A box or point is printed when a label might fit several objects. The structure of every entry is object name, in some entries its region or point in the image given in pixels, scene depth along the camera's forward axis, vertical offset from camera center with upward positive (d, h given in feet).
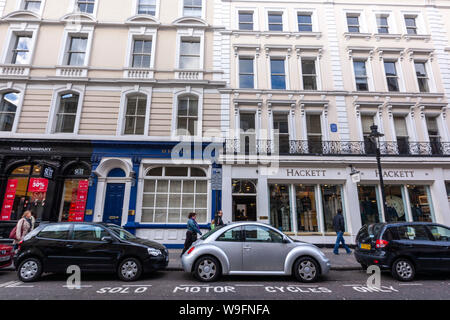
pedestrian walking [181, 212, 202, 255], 28.96 -2.47
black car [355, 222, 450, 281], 21.77 -3.32
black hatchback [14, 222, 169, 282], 21.09 -3.90
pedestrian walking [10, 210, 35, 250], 28.19 -2.24
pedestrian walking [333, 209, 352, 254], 32.94 -2.06
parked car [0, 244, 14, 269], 22.63 -4.36
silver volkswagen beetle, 20.63 -3.99
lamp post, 30.99 +10.35
